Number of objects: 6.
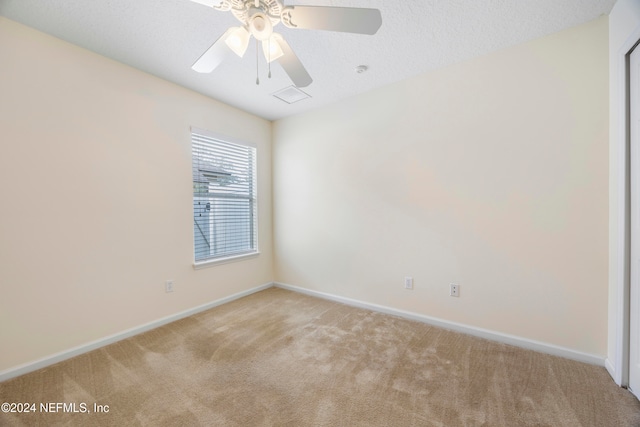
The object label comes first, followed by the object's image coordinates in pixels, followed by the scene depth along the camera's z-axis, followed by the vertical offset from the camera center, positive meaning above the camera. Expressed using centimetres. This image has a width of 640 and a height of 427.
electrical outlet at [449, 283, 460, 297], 246 -78
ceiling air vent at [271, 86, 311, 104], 288 +139
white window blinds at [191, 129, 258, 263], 303 +19
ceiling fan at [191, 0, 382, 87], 122 +98
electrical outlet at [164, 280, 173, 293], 269 -78
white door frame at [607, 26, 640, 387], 164 -6
